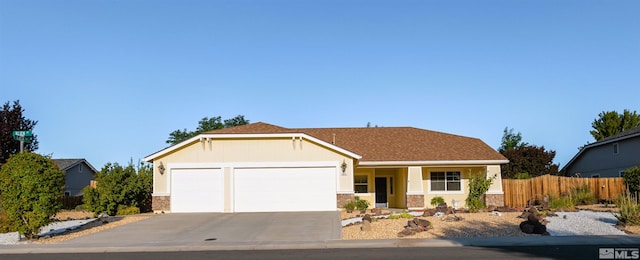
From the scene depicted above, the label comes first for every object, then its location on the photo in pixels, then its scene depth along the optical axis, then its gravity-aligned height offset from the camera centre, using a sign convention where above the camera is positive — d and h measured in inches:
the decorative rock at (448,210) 929.6 -47.3
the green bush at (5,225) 739.4 -53.2
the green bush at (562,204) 988.6 -41.0
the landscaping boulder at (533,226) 698.8 -54.5
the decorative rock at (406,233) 696.2 -61.6
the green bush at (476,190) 952.3 -15.3
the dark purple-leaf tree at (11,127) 1311.5 +129.1
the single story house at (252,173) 1068.5 +16.2
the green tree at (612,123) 2037.4 +200.6
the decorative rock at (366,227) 745.0 -58.0
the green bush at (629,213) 733.9 -41.5
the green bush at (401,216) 856.3 -51.2
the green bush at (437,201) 1188.6 -40.7
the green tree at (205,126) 2356.9 +226.4
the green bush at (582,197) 1160.8 -33.9
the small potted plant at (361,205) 1063.0 -42.9
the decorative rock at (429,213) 894.3 -49.2
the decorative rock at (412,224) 729.2 -54.8
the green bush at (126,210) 1096.8 -51.1
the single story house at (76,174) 1955.7 +32.0
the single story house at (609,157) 1395.2 +61.2
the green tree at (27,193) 714.8 -11.8
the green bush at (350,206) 1035.3 -43.4
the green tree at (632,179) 1136.2 +1.4
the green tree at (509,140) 2424.7 +168.0
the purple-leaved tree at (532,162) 1845.5 +58.1
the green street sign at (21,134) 894.4 +75.1
